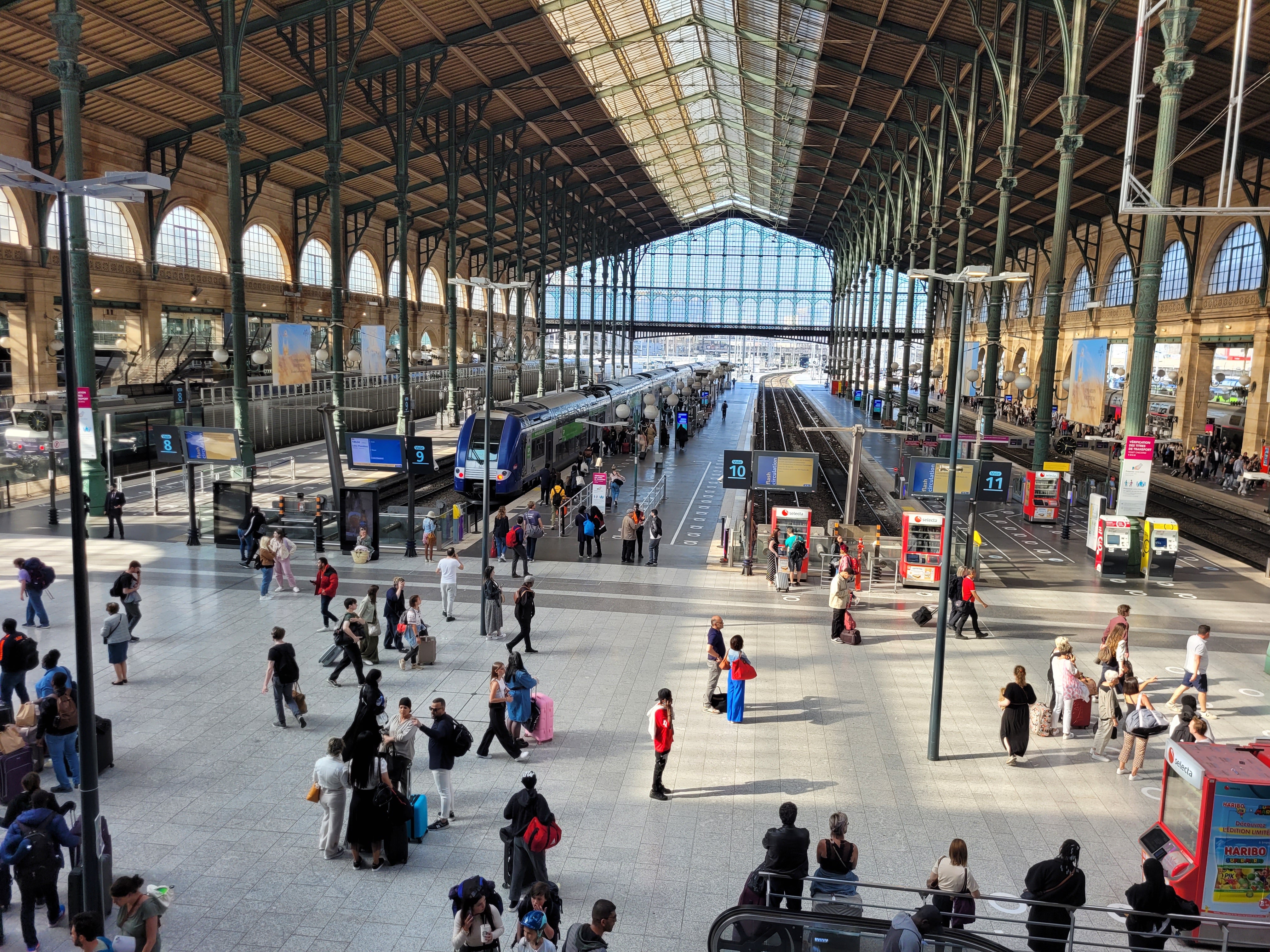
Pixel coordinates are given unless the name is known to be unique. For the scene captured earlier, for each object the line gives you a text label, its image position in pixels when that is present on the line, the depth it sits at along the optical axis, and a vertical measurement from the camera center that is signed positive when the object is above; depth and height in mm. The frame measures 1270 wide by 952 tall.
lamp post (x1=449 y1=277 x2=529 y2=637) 16703 +44
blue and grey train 29172 -2978
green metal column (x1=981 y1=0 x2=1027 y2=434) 24578 +5270
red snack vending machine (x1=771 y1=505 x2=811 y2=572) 21125 -3675
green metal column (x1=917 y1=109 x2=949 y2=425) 35281 +5389
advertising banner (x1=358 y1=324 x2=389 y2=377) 32125 -25
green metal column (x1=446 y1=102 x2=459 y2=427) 38062 +3619
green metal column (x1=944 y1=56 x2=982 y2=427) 29484 +6515
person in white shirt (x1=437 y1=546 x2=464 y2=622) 16250 -3965
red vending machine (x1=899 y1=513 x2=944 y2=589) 20281 -3936
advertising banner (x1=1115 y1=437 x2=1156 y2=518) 20578 -2315
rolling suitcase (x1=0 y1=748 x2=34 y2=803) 8984 -4208
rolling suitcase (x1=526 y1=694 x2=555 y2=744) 11422 -4500
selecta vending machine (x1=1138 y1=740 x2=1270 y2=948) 8266 -4174
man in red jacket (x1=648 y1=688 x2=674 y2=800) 9977 -3970
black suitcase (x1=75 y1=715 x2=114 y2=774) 10055 -4375
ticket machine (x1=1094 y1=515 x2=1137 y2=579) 21969 -4081
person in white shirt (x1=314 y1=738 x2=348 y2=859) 8555 -4053
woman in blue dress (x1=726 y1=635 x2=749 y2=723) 12242 -4425
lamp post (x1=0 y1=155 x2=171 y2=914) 7082 -1673
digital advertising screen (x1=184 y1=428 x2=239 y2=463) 21469 -2313
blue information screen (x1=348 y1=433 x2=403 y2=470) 22469 -2465
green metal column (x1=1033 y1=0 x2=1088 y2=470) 21234 +4449
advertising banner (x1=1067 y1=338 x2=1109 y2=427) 25609 -200
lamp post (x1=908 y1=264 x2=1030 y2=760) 11164 -3010
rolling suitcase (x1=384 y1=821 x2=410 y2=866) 8578 -4547
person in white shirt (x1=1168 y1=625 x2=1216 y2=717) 13094 -4119
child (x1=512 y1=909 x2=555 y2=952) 5980 -3691
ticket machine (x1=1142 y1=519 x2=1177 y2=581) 21719 -4070
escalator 6391 -4046
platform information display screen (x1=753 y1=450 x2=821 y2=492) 21109 -2459
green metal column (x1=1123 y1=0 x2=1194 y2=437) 16359 +3317
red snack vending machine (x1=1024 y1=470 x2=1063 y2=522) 29297 -4074
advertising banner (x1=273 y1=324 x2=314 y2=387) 26250 -169
